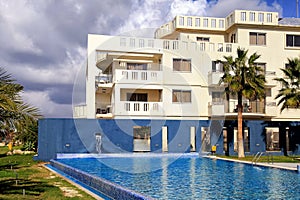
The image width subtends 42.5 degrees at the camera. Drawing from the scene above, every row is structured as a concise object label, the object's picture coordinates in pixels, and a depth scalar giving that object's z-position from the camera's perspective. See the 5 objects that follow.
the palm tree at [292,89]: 25.00
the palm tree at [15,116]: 7.01
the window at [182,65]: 31.56
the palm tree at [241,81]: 25.58
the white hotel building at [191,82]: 29.73
